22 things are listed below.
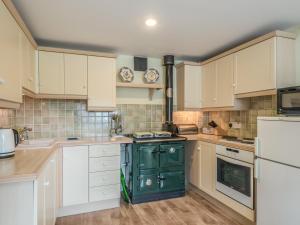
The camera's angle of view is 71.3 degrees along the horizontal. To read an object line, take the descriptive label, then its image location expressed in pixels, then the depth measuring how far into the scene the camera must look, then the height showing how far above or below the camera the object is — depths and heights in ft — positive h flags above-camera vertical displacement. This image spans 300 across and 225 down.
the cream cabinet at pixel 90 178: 8.34 -2.73
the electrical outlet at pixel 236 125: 9.95 -0.64
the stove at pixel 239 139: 7.95 -1.15
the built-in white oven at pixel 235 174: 7.25 -2.35
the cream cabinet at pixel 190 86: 11.19 +1.39
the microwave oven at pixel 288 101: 5.91 +0.33
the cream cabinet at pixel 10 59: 4.81 +1.38
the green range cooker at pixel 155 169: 9.30 -2.61
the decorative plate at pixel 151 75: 11.22 +1.97
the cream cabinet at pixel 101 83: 9.45 +1.32
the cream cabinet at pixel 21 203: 3.99 -1.76
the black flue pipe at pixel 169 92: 11.20 +1.04
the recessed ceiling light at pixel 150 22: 6.99 +3.07
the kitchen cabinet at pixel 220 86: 9.16 +1.24
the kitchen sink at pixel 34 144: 7.16 -1.13
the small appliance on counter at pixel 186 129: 11.12 -0.92
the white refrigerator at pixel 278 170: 5.48 -1.67
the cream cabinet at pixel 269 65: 7.12 +1.69
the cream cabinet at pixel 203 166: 9.25 -2.58
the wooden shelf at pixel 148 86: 10.41 +1.34
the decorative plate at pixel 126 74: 10.72 +1.95
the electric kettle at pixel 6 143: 5.45 -0.82
